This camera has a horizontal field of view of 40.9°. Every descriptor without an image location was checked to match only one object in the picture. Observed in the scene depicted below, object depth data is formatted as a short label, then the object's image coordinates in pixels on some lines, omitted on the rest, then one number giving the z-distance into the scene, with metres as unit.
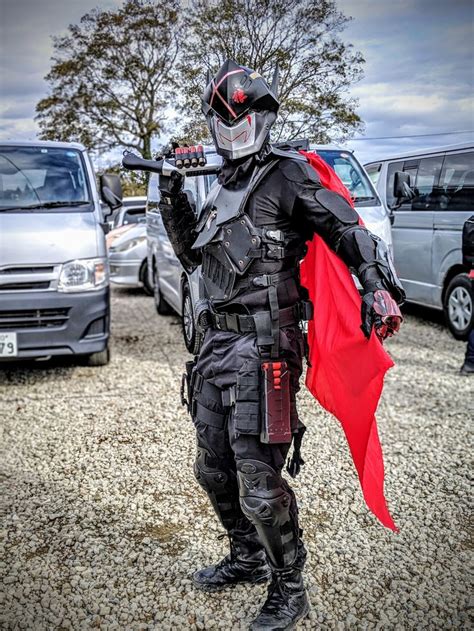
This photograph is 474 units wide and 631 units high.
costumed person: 2.38
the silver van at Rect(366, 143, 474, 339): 7.02
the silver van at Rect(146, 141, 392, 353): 5.55
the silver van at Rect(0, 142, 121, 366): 5.43
